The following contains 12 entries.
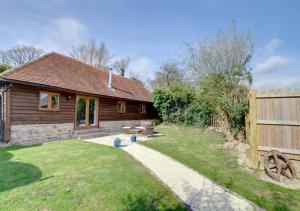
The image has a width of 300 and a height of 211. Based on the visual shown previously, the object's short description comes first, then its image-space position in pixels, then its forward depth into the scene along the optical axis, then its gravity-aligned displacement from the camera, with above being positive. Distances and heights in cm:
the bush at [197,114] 1232 -33
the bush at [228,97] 736 +81
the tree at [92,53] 2415 +998
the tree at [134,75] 2894 +715
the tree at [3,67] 1273 +386
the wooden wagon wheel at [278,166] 393 -160
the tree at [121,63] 2829 +949
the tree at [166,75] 2247 +593
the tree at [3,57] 2153 +800
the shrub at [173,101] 1367 +92
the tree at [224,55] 896 +380
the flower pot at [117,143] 690 -164
